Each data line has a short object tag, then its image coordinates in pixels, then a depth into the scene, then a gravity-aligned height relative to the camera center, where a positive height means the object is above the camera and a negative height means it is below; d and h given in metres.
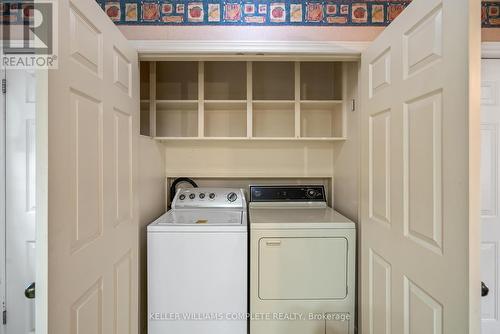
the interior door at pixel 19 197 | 1.69 -0.21
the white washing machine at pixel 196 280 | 1.62 -0.72
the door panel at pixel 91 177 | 0.80 -0.04
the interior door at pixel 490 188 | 1.78 -0.16
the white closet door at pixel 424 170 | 0.77 -0.02
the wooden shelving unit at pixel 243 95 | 2.37 +0.66
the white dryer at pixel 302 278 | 1.66 -0.72
